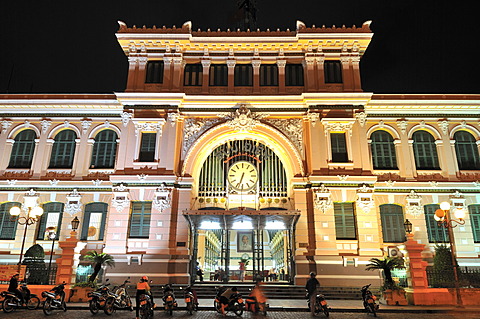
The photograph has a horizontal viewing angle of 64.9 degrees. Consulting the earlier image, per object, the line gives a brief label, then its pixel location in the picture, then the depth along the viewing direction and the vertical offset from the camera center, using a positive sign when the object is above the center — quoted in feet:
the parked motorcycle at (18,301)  49.75 -2.99
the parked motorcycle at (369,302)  50.39 -2.82
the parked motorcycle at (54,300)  47.85 -2.74
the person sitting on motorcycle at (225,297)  50.48 -2.31
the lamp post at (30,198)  79.24 +16.29
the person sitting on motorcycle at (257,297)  51.42 -2.31
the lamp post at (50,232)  74.03 +8.60
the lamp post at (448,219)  54.80 +9.40
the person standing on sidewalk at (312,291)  50.22 -1.44
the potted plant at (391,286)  57.77 -0.86
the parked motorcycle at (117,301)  48.68 -2.86
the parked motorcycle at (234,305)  50.44 -3.30
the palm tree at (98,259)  65.65 +3.28
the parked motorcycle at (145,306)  43.57 -3.04
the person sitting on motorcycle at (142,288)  43.98 -1.06
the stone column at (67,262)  61.31 +2.52
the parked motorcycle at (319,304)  49.26 -3.06
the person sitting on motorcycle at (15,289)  51.34 -1.47
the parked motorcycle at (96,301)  49.01 -2.83
